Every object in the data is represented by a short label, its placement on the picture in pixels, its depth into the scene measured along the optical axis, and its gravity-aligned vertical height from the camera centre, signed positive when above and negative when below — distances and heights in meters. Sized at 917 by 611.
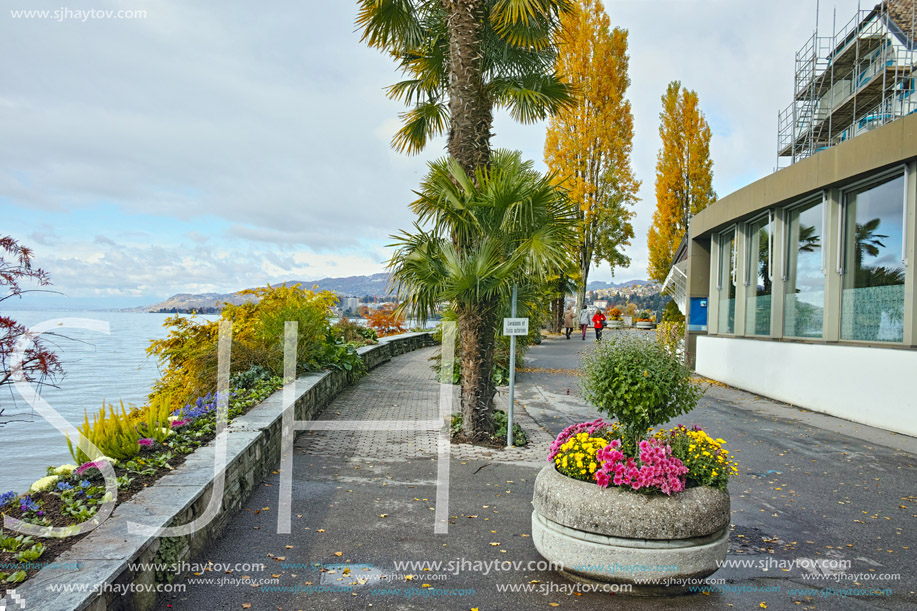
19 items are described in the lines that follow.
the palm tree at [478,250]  7.65 +0.82
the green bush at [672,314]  29.48 +0.38
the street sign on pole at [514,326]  7.49 -0.11
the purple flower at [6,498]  3.97 -1.25
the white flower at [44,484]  4.29 -1.25
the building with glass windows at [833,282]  9.21 +0.80
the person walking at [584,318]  30.45 +0.04
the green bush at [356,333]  17.21 -0.61
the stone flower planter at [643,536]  3.76 -1.31
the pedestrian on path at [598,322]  24.81 -0.10
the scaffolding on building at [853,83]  16.39 +7.32
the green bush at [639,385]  4.46 -0.46
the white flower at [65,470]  4.55 -1.22
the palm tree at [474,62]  8.12 +4.00
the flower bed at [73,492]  3.31 -1.26
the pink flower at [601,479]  3.96 -1.00
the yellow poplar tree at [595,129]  30.91 +9.62
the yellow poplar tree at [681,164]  38.34 +9.67
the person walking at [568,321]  29.96 -0.15
